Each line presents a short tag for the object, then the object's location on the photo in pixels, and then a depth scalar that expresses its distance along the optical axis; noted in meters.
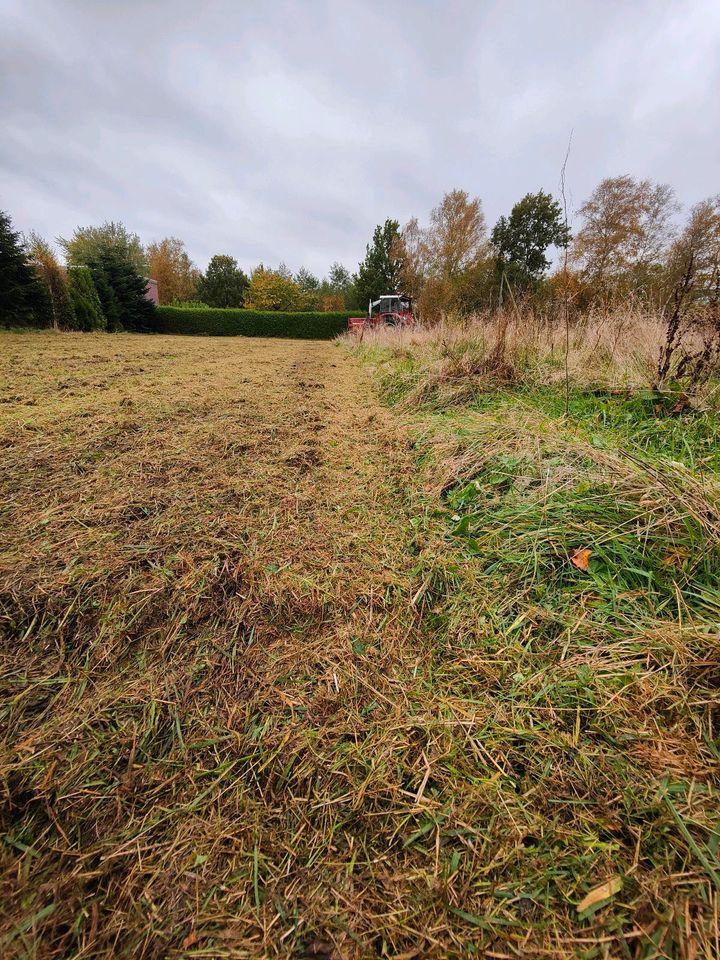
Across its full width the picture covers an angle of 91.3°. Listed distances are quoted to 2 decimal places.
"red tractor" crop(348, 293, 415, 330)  17.95
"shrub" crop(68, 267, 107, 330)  13.16
